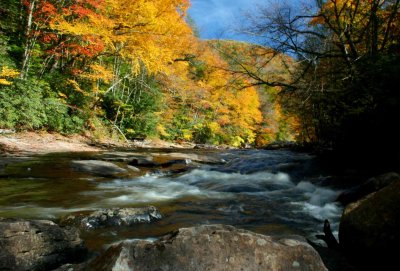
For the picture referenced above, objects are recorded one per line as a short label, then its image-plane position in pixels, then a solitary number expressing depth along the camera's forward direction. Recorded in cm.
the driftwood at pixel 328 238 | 316
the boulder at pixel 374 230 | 258
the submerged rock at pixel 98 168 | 758
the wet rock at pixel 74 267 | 204
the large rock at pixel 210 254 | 186
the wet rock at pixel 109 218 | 367
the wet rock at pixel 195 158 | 1080
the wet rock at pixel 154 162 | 945
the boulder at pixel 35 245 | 233
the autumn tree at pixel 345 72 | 677
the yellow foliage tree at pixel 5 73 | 974
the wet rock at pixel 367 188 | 432
